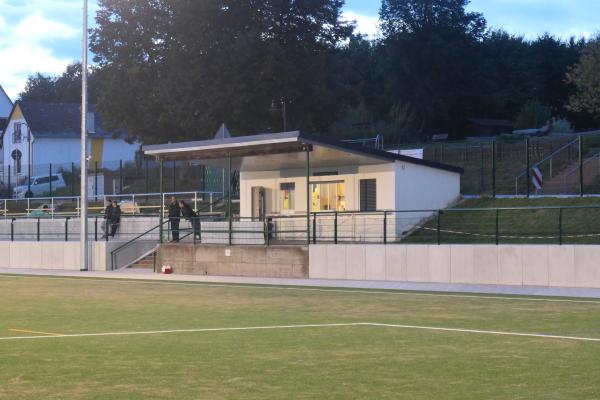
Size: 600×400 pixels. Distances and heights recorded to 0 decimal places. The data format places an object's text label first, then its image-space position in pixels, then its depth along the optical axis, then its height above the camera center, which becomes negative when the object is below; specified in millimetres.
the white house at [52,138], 94188 +5684
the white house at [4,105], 109625 +10176
